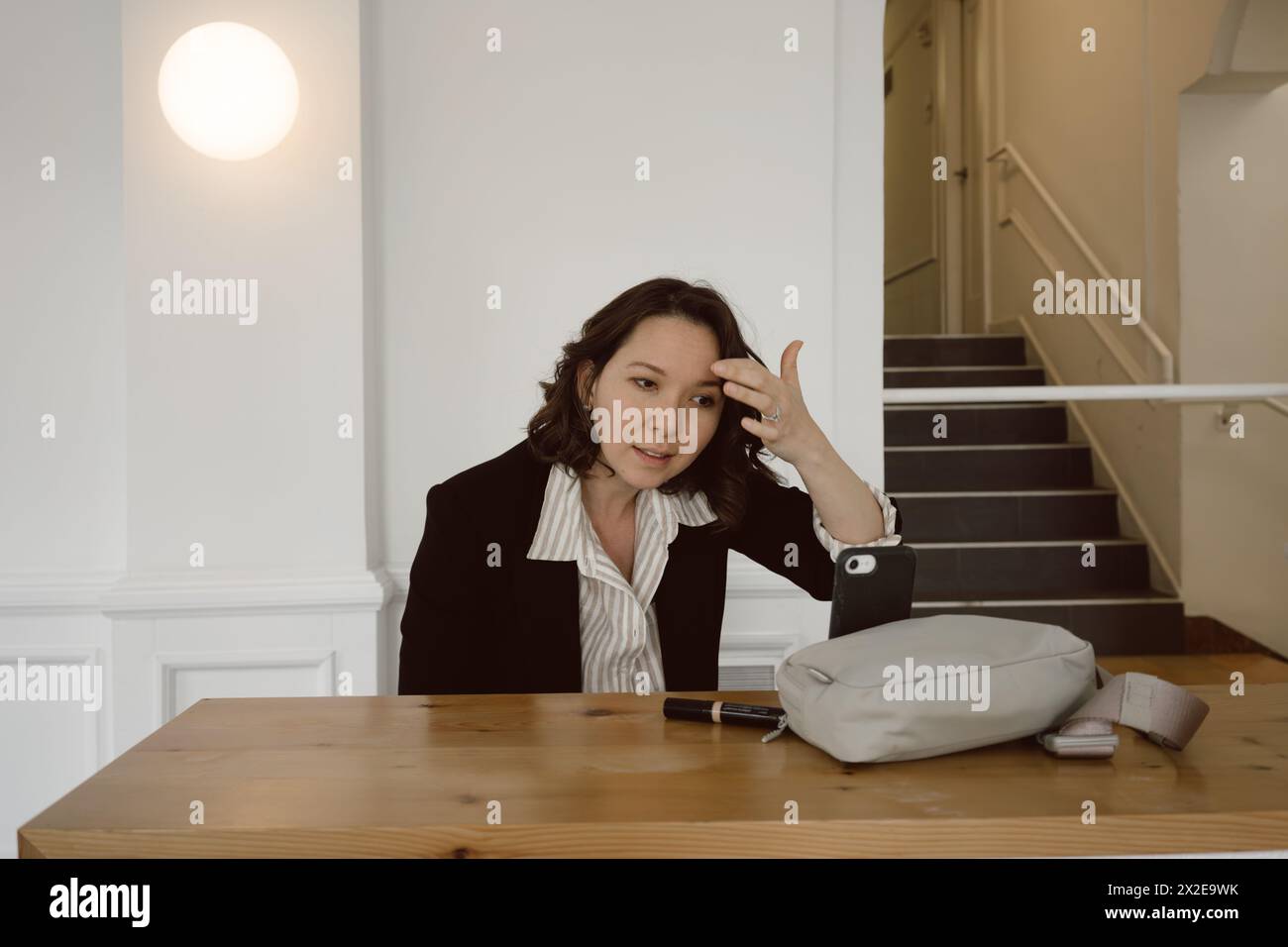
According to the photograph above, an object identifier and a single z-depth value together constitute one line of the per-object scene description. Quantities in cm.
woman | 156
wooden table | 74
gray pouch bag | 86
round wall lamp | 207
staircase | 407
